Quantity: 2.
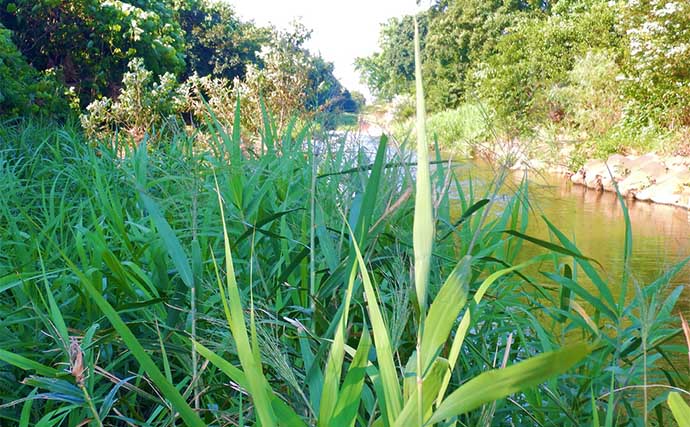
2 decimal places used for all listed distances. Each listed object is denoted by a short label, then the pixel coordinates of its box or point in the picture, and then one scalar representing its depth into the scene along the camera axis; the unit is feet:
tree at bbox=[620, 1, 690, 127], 34.91
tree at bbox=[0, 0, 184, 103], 22.17
